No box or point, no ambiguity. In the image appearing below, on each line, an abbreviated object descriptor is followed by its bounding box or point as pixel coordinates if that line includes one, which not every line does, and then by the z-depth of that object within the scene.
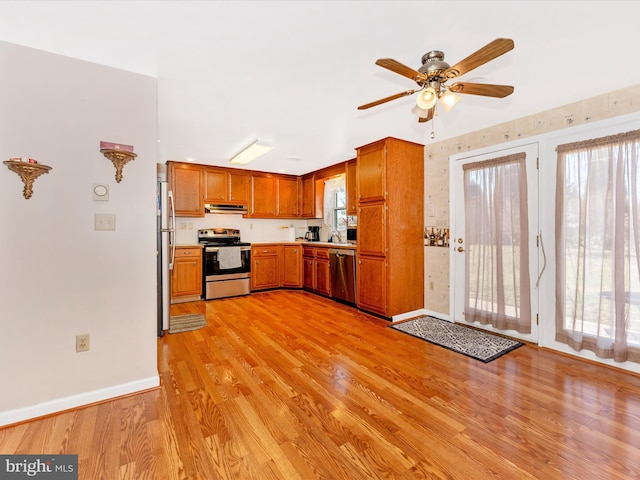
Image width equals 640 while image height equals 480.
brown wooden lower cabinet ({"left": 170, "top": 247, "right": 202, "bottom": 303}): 4.68
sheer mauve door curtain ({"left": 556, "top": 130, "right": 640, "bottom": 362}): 2.41
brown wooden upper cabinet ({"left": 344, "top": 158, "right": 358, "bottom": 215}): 4.66
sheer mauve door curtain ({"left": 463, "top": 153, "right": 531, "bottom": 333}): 3.08
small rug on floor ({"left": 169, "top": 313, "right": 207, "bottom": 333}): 3.48
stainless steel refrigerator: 3.26
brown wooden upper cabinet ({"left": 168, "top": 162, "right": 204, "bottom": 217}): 4.92
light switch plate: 2.05
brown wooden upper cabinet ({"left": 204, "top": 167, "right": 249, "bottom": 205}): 5.20
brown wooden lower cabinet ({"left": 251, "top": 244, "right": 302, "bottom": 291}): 5.43
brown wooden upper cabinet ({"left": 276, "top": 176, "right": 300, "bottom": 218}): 5.96
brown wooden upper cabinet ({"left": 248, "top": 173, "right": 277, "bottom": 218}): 5.67
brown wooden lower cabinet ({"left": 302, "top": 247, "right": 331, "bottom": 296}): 5.06
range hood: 5.22
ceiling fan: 1.65
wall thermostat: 2.05
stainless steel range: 4.90
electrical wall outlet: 1.99
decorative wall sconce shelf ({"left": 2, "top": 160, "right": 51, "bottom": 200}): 1.79
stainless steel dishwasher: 4.43
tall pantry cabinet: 3.76
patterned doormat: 2.85
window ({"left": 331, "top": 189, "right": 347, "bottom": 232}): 5.74
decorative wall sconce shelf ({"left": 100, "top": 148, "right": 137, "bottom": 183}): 2.04
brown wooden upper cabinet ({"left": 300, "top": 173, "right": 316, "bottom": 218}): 5.88
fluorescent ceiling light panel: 3.80
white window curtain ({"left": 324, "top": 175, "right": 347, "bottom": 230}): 5.86
